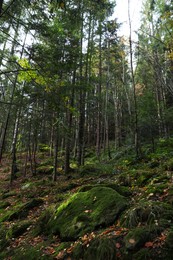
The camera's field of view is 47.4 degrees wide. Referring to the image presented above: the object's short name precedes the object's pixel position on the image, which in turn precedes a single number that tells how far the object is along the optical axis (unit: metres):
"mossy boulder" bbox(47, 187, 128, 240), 4.03
